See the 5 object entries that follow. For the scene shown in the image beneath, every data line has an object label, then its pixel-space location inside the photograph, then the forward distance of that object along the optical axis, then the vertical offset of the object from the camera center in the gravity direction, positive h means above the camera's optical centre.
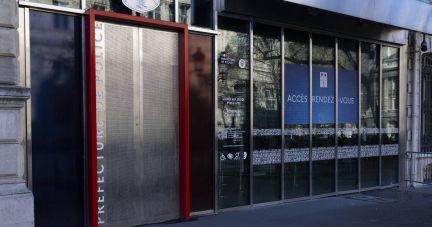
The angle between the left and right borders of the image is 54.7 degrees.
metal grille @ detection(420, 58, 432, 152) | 12.66 -0.01
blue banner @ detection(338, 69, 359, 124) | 10.48 +0.28
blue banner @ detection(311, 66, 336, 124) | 9.92 +0.28
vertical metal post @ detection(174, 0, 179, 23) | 7.57 +1.72
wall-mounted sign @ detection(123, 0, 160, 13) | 6.95 +1.75
